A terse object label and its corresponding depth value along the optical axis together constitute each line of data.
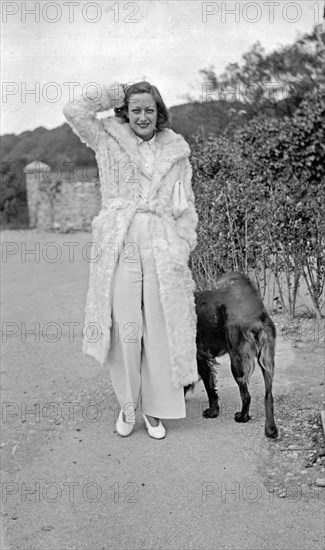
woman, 4.45
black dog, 4.44
